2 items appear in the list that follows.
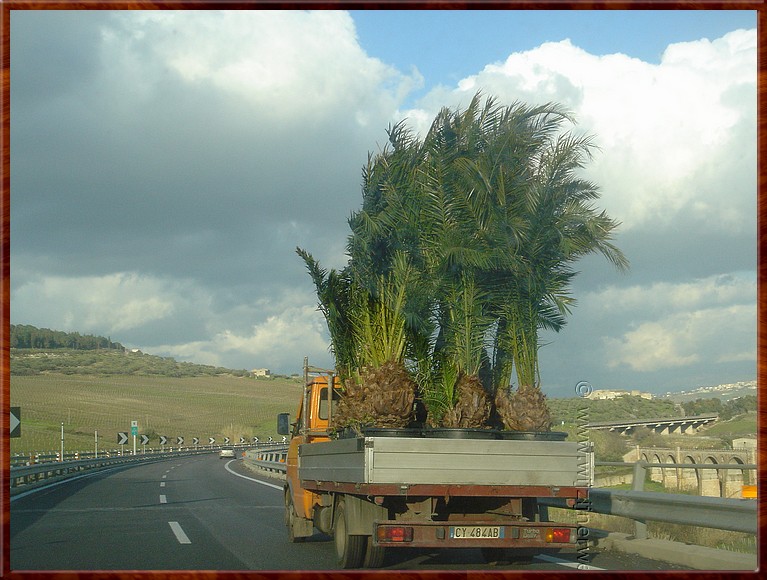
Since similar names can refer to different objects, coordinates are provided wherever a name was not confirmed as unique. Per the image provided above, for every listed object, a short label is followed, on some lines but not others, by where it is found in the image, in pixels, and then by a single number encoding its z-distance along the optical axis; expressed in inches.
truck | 348.5
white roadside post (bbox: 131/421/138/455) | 2479.9
